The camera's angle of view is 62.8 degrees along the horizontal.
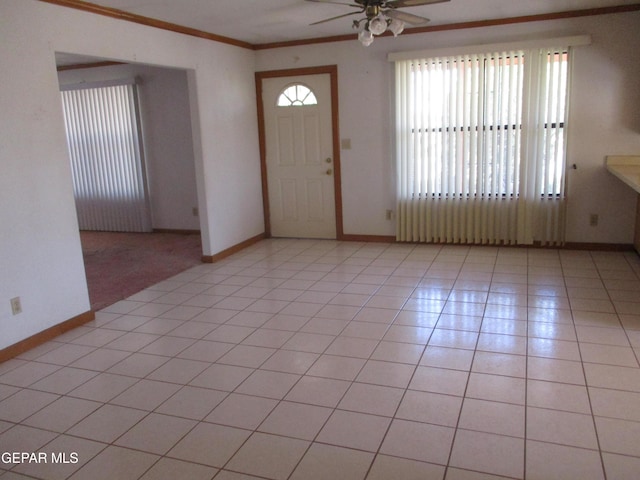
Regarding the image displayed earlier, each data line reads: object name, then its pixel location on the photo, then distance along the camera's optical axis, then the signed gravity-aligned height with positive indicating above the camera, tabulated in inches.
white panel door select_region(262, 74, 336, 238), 254.2 -9.1
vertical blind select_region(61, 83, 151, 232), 295.1 -5.7
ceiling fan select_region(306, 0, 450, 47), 140.2 +32.4
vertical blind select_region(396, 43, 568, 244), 215.5 -7.0
